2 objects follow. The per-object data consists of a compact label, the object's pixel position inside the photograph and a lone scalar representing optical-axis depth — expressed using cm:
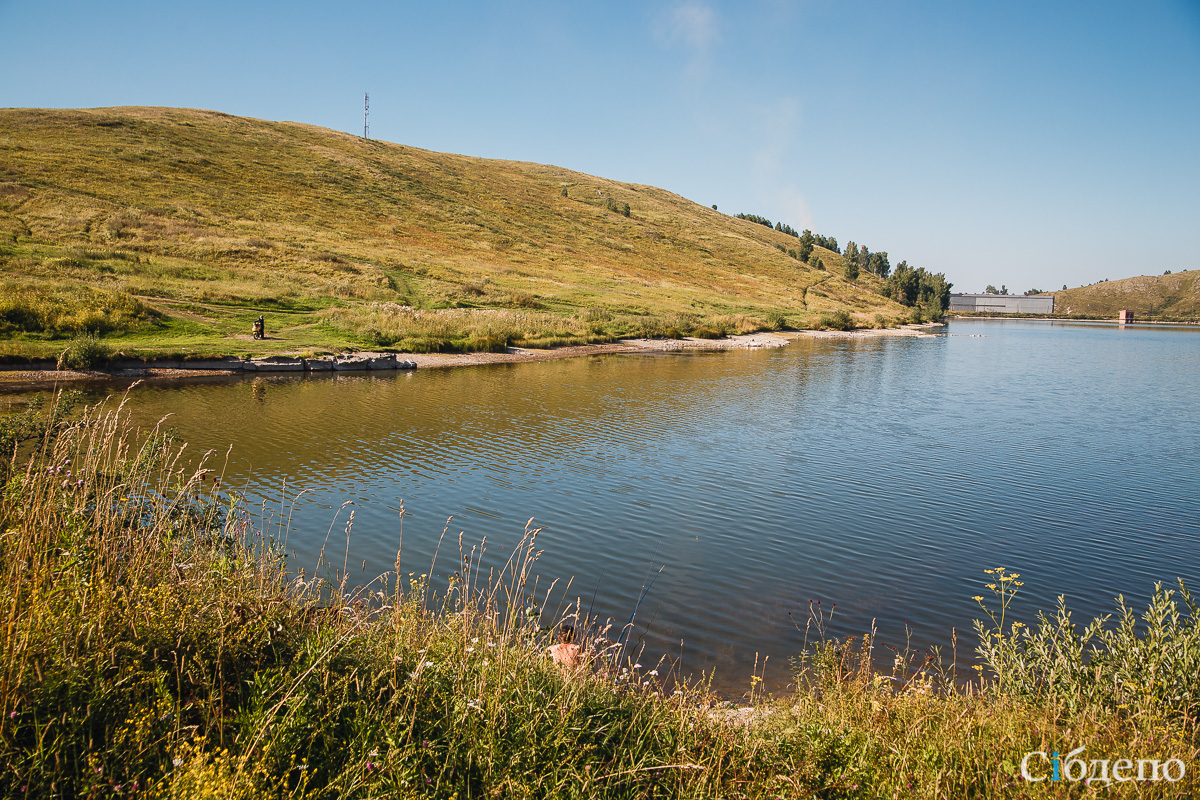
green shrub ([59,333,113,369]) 2700
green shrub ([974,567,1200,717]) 536
